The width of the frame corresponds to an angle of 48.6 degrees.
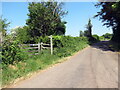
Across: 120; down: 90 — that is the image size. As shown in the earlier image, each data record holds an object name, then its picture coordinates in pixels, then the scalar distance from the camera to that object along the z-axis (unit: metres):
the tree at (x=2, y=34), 7.65
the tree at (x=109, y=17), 24.28
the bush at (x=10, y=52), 7.60
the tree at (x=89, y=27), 53.62
